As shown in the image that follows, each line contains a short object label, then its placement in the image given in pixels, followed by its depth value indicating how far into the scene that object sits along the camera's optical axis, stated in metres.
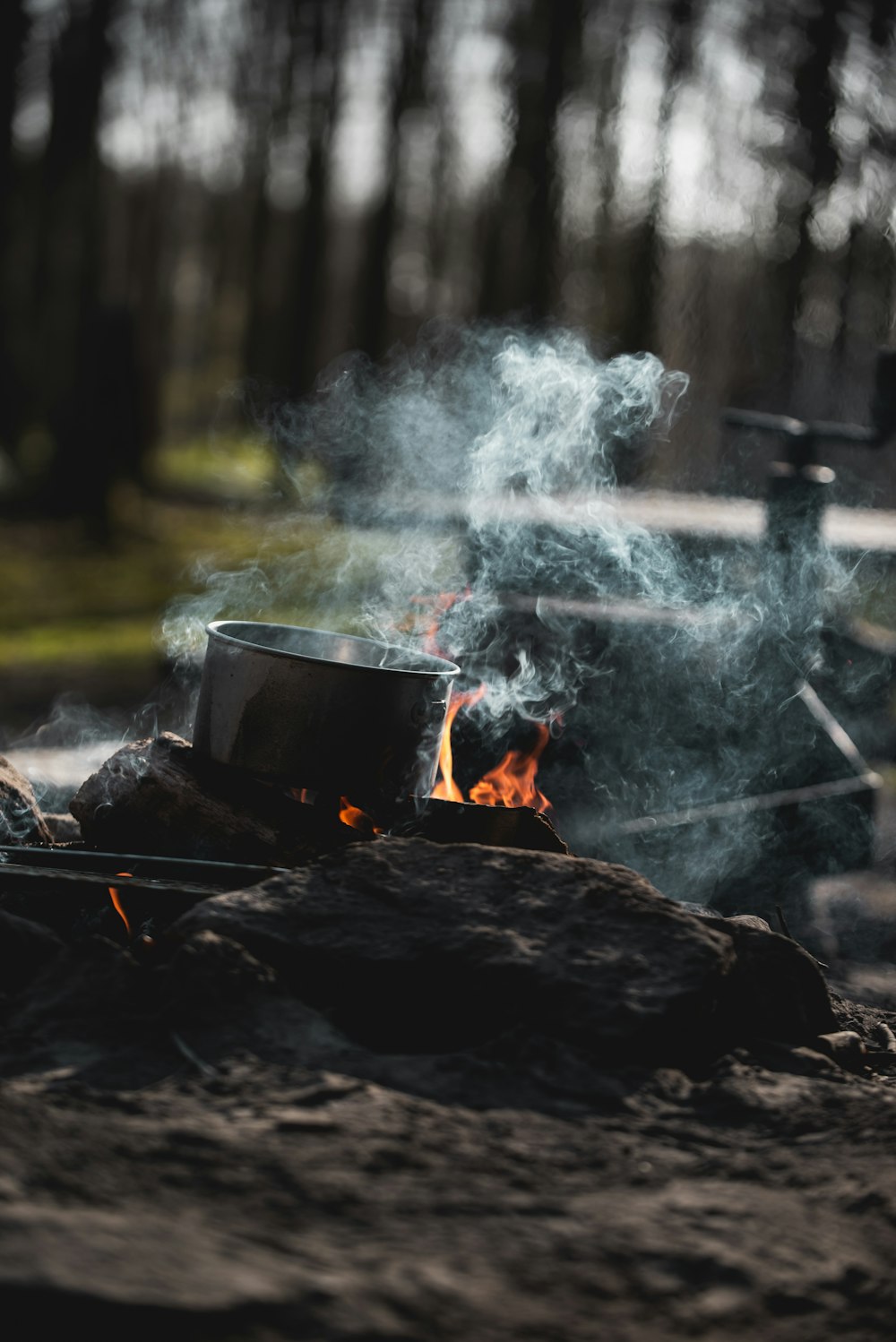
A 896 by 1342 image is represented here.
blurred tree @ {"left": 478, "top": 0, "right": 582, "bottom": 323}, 13.98
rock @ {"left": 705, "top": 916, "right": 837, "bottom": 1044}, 2.26
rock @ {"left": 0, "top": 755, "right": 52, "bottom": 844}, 2.90
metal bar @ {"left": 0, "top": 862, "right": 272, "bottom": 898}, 2.40
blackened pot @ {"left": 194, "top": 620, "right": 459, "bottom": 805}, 2.65
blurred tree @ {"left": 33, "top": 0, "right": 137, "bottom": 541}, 14.69
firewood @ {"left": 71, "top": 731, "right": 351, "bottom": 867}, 2.78
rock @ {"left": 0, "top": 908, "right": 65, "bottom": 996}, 2.15
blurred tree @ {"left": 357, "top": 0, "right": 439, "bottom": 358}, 16.42
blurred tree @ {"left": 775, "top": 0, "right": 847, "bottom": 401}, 10.30
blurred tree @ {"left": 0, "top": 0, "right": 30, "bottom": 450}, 15.99
